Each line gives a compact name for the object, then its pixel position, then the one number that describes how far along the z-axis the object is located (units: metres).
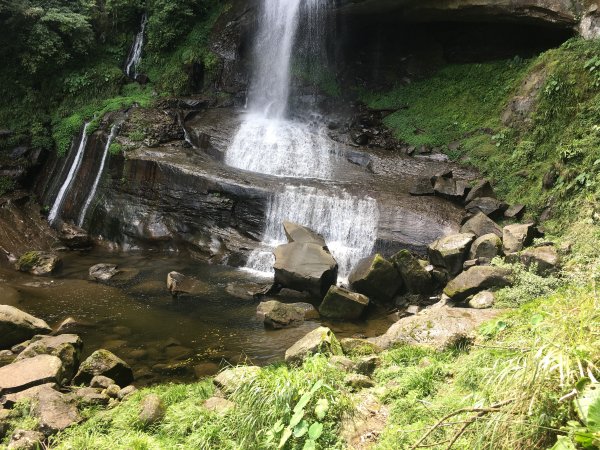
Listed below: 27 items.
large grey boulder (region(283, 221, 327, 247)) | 11.29
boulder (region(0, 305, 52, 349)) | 7.64
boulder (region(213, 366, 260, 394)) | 4.34
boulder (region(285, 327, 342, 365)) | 5.88
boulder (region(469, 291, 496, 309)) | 7.62
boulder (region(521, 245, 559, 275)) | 7.91
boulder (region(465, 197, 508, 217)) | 11.42
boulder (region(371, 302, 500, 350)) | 6.18
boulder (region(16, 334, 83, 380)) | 6.52
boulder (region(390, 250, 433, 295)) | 9.82
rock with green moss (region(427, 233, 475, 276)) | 9.88
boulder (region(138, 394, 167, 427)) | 4.88
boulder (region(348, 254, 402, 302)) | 9.86
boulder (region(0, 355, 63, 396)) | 5.80
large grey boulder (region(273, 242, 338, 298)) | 10.21
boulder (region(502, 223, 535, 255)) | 9.25
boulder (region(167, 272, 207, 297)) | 10.63
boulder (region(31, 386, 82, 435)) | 4.95
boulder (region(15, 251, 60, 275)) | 12.24
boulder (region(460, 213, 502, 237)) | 10.42
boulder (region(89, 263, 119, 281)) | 11.68
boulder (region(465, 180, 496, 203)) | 11.98
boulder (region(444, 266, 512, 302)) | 8.25
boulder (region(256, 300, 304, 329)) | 8.91
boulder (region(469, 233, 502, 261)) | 9.44
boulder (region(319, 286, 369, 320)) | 9.24
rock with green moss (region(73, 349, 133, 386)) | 6.41
